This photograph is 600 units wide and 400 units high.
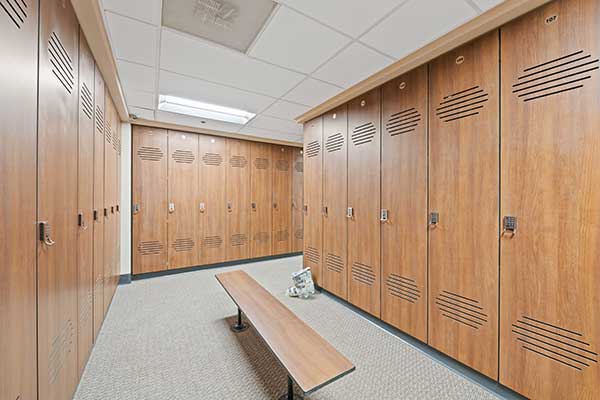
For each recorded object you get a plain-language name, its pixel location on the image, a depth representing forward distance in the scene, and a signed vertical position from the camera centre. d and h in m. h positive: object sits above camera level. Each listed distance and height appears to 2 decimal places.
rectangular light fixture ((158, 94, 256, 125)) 3.48 +1.38
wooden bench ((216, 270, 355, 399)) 1.44 -1.01
